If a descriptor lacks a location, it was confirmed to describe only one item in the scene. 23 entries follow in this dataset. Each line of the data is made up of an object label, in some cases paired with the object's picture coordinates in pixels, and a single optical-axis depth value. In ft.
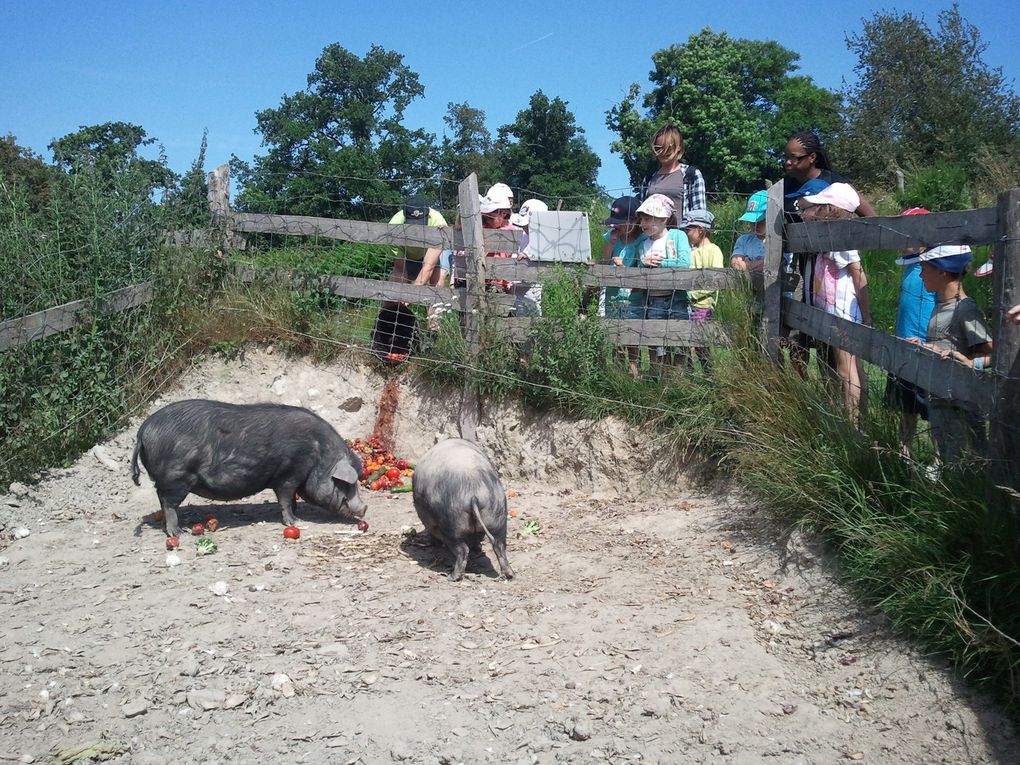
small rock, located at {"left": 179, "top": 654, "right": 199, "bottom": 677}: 13.64
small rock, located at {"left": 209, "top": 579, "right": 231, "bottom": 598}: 16.38
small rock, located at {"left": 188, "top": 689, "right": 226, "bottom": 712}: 12.91
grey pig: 17.28
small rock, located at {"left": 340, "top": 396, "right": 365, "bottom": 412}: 26.43
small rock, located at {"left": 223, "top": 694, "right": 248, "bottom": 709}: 12.89
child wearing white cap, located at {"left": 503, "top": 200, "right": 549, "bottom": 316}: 23.56
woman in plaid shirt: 23.27
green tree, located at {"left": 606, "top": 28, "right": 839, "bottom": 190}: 94.38
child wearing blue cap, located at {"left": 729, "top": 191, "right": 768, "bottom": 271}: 21.42
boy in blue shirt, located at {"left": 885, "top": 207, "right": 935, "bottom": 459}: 15.01
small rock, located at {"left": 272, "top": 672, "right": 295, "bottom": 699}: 13.15
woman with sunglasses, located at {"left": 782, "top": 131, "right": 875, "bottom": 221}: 20.04
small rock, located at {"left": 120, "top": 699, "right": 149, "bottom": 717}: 12.74
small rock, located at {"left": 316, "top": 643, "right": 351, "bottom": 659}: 14.16
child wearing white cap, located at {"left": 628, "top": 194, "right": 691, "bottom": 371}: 22.08
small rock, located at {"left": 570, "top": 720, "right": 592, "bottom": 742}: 11.90
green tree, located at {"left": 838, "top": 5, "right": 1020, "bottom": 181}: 74.84
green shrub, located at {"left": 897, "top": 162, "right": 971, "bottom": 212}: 47.19
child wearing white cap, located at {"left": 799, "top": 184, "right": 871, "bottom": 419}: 17.76
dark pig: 19.61
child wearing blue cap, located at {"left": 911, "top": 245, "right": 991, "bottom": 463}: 13.24
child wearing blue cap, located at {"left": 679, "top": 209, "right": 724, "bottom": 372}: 21.99
